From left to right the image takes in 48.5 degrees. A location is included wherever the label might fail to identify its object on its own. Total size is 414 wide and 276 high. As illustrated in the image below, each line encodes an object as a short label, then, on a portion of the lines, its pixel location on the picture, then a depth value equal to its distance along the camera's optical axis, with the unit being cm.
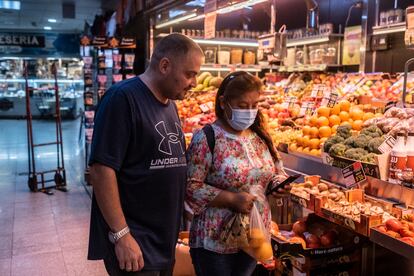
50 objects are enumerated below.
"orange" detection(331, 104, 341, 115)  373
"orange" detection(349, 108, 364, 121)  357
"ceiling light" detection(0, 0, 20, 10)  1212
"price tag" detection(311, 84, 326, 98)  450
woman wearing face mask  213
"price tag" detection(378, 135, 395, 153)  270
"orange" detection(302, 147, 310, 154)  343
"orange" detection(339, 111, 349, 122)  360
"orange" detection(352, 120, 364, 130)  342
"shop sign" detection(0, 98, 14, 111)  1862
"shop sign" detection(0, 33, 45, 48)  1914
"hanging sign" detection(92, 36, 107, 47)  698
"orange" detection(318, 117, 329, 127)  359
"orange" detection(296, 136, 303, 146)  354
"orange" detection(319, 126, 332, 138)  349
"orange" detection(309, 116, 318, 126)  364
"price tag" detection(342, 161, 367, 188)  273
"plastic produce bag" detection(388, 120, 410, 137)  269
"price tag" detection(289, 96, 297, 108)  477
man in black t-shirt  171
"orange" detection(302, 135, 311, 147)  348
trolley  662
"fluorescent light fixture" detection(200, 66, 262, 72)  734
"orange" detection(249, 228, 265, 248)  212
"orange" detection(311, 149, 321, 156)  332
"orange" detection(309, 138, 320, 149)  341
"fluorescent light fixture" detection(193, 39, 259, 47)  732
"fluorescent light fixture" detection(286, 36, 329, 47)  789
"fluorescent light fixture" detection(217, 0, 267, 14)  446
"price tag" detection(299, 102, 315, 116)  431
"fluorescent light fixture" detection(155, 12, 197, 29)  607
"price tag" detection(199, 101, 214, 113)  543
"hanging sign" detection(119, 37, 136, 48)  709
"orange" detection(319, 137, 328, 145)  339
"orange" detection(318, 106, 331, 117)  372
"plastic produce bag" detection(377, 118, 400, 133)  304
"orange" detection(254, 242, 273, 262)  214
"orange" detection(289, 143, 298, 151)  355
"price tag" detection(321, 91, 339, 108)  399
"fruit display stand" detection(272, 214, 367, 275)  266
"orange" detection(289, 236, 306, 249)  289
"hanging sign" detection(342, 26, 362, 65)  748
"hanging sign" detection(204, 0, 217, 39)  488
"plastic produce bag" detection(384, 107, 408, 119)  312
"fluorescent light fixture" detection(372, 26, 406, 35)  617
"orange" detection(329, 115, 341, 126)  358
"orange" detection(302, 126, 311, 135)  358
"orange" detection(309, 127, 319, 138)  352
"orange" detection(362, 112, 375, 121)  352
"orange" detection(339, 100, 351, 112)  376
